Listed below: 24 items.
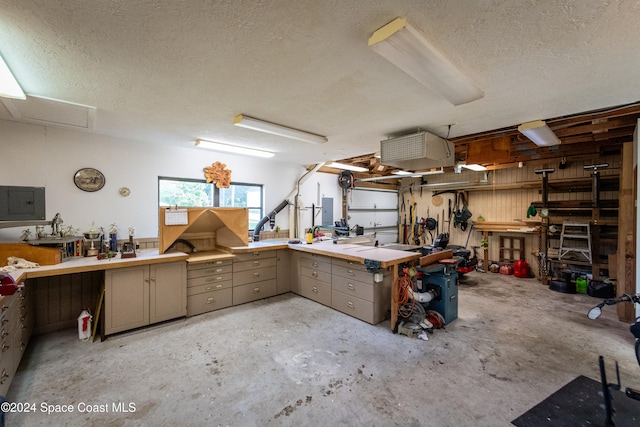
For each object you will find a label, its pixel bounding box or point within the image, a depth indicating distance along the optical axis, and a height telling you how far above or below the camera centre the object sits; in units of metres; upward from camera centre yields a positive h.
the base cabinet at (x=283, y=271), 4.78 -1.08
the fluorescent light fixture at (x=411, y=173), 6.69 +1.07
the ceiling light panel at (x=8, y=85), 1.98 +1.07
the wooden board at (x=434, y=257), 3.64 -0.67
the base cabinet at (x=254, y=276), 4.27 -1.07
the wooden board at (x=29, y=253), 2.86 -0.43
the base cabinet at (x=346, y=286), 3.57 -1.11
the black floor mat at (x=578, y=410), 1.94 -1.56
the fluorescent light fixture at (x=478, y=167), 5.88 +1.03
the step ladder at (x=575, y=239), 5.35 -0.64
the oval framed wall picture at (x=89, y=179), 3.62 +0.49
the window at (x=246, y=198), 5.12 +0.30
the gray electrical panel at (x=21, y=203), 2.89 +0.13
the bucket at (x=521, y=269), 6.33 -1.39
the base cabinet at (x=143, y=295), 3.17 -1.05
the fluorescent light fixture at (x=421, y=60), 1.53 +1.02
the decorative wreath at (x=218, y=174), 4.79 +0.72
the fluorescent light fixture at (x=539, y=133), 3.23 +1.04
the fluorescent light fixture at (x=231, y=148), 4.15 +1.10
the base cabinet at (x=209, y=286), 3.82 -1.10
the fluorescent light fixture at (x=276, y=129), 3.07 +1.08
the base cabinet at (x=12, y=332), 2.06 -1.09
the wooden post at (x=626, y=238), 3.62 -0.38
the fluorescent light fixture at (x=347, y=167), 6.04 +1.11
